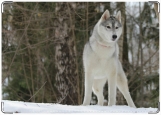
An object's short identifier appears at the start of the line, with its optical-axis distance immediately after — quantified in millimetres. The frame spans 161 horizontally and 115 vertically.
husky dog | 6699
